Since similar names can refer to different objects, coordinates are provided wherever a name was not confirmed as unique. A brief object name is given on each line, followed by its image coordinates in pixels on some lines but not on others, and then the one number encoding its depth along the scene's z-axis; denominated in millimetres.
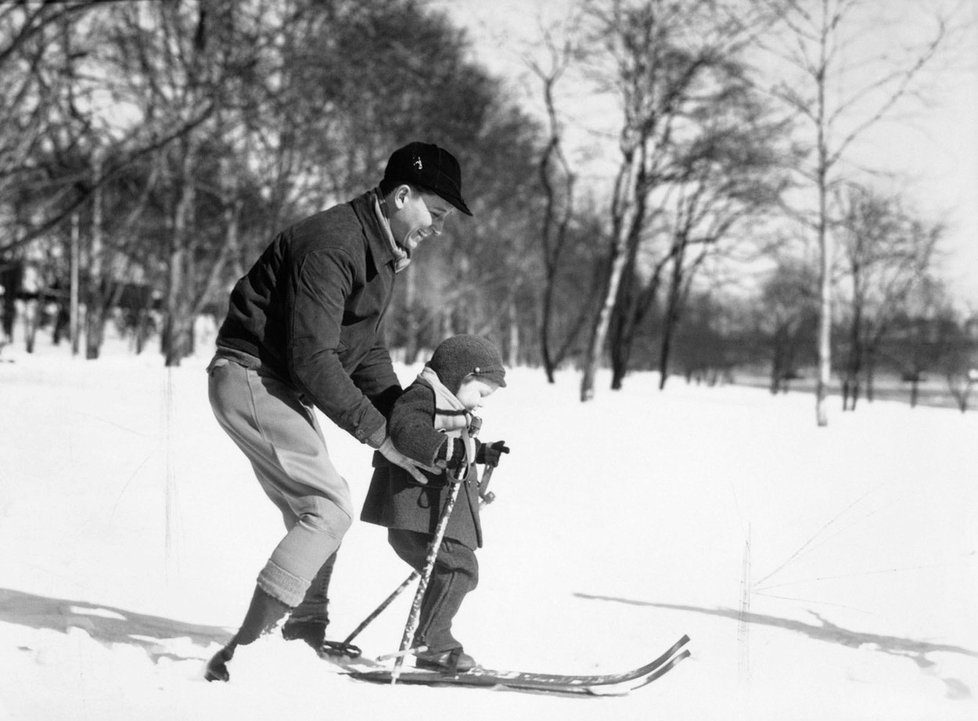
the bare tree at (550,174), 18531
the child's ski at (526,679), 3217
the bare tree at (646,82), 15625
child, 3232
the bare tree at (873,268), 16172
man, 2879
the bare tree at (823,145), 13383
